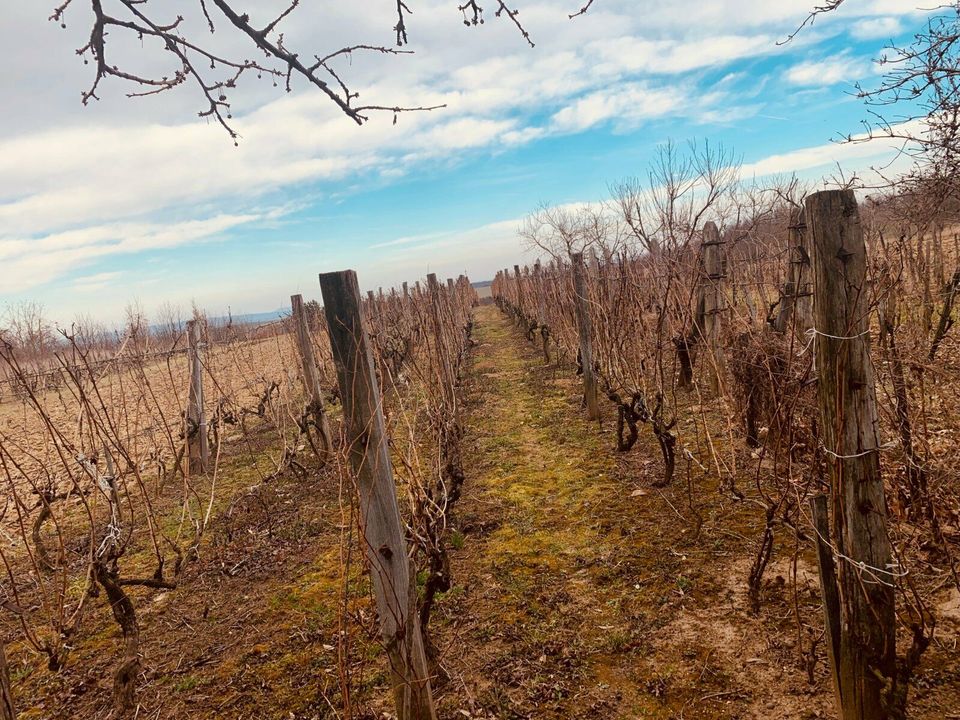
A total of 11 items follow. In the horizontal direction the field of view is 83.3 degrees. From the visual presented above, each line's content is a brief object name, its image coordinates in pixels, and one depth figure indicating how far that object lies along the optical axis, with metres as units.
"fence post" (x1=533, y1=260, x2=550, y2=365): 11.83
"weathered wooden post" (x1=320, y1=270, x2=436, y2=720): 1.97
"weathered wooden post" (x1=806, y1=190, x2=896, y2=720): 1.68
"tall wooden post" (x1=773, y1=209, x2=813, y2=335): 3.37
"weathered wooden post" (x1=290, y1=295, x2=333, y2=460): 6.66
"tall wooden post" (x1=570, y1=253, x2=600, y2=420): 6.97
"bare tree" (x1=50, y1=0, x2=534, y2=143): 1.54
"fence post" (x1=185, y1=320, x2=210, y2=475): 6.68
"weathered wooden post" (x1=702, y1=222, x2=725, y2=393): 6.31
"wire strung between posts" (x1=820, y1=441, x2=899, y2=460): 1.70
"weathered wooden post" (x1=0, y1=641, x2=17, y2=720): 1.31
